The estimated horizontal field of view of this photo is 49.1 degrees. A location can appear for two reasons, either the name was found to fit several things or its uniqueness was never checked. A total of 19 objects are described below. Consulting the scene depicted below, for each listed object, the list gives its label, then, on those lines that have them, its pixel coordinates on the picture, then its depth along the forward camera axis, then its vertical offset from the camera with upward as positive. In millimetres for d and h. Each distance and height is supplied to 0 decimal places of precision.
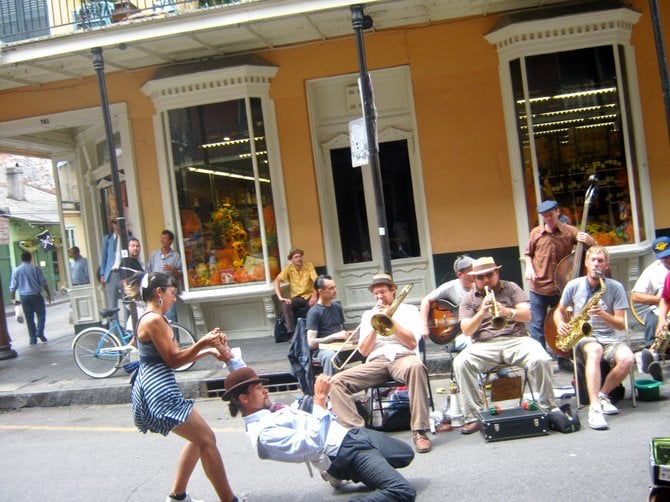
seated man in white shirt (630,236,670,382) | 7500 -849
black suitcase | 5863 -1647
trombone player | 5961 -1082
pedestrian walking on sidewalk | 13656 -320
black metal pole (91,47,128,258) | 9211 +1670
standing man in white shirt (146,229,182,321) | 10812 +31
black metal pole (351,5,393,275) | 8312 +1259
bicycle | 9492 -1062
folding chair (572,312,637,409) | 6406 -1448
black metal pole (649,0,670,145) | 7453 +1546
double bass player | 7941 -463
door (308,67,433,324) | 10961 +657
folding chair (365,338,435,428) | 6309 -1486
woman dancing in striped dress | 4625 -819
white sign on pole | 8398 +1103
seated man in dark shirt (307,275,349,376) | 7238 -746
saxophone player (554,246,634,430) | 6234 -990
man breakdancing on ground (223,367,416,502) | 4484 -1215
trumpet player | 6148 -1024
